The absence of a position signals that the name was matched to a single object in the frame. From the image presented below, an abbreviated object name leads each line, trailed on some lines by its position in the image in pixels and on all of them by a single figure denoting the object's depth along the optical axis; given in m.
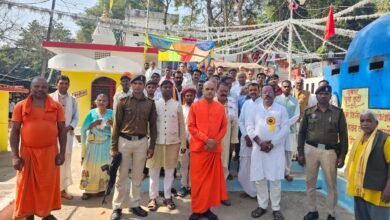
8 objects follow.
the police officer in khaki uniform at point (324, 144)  4.43
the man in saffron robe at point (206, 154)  4.52
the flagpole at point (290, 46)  13.67
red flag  11.16
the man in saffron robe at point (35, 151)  4.03
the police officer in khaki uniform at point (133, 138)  4.55
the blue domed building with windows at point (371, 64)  4.89
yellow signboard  5.30
